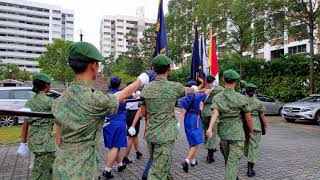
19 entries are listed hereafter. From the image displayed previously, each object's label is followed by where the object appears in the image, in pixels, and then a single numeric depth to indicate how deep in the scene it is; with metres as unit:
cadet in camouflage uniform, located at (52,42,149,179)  2.57
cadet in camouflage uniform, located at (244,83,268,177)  6.34
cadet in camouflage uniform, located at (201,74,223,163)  7.49
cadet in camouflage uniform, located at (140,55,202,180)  4.16
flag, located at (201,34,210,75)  9.81
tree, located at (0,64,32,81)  67.94
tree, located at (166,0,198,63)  34.22
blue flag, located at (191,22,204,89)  8.13
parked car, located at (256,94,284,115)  21.00
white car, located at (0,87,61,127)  13.99
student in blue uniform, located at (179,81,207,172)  6.73
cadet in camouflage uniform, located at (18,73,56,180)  4.25
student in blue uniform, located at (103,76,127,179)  6.09
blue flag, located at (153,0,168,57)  6.28
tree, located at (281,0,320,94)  18.59
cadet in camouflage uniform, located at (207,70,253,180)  4.94
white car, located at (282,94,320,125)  16.22
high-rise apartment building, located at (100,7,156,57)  131.38
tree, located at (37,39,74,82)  54.59
